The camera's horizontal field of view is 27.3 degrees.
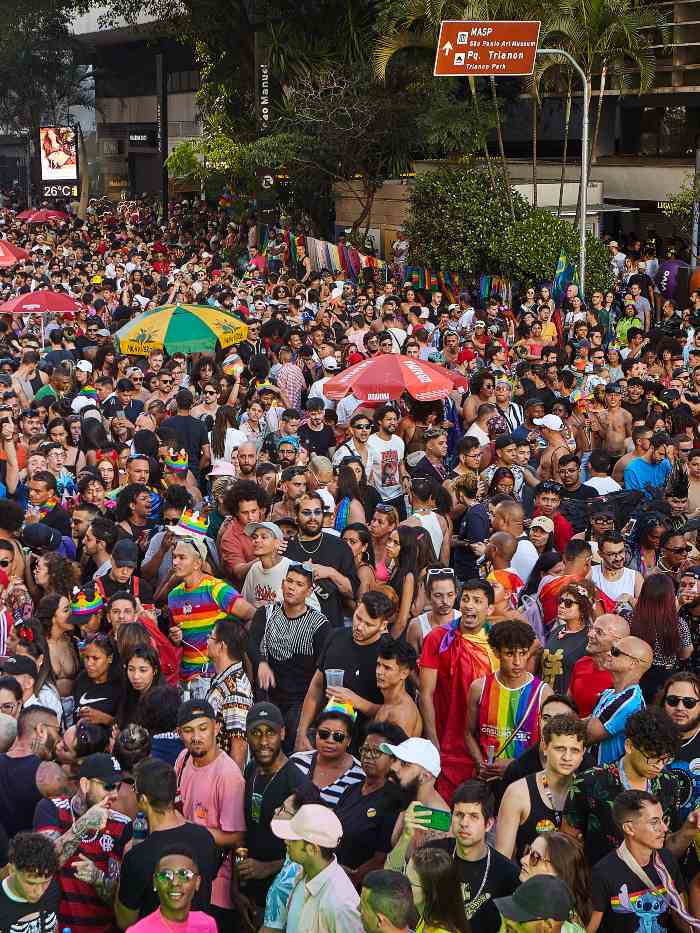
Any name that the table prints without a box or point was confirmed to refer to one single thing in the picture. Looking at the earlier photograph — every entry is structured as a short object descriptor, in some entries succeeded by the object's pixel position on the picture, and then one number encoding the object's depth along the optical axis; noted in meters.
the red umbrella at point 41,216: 39.84
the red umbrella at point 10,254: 22.83
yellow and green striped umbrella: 14.67
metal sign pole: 21.44
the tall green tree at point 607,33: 25.70
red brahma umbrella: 12.32
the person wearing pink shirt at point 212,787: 6.00
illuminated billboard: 36.69
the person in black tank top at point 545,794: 5.70
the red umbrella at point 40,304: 17.89
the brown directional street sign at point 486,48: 21.58
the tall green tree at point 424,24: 25.81
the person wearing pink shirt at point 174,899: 5.00
